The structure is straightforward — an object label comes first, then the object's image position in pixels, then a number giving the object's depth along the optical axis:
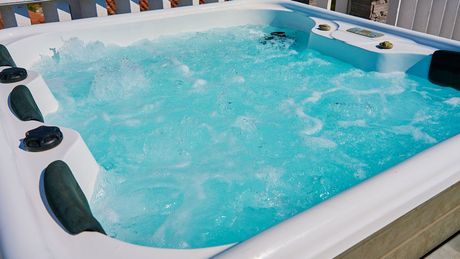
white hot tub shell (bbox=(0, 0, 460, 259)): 0.87
